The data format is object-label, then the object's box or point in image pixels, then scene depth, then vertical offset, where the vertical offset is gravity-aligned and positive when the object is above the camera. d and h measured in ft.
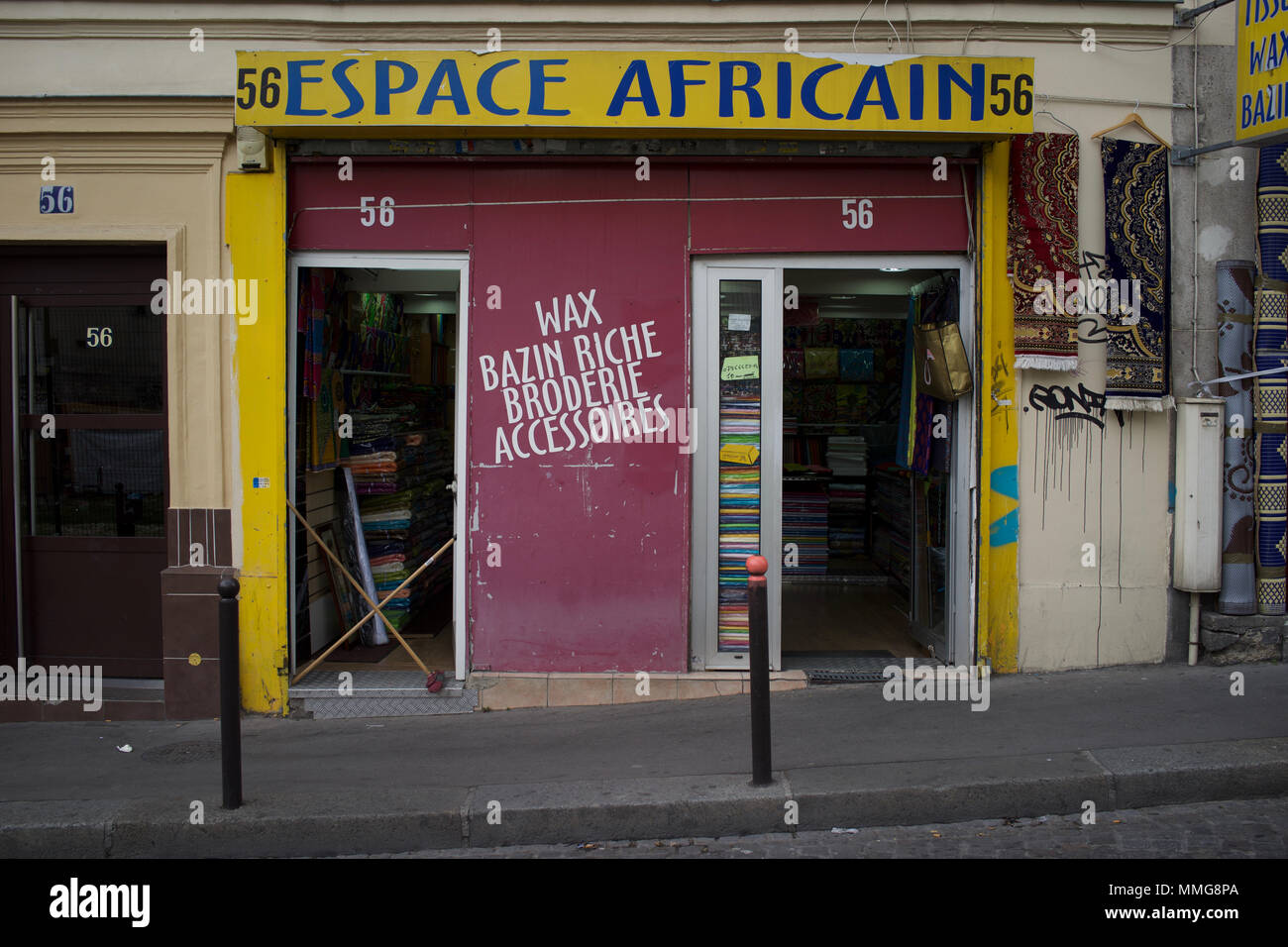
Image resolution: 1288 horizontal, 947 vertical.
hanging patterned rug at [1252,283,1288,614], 22.26 -0.11
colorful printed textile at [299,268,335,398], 23.08 +2.95
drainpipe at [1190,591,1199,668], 22.44 -4.01
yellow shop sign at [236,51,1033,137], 20.36 +7.20
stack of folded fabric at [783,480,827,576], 33.30 -2.54
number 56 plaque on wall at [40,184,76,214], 21.81 +5.45
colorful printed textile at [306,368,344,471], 24.16 +0.74
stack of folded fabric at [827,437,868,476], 34.40 -0.29
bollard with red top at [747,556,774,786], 16.05 -3.48
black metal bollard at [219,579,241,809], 15.76 -3.72
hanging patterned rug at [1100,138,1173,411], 21.94 +3.72
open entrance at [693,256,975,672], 22.16 -0.93
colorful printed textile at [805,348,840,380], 34.24 +2.86
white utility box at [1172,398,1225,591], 21.98 -1.05
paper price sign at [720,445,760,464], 22.30 -0.11
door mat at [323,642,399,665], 24.41 -4.97
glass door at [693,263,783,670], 22.09 +0.04
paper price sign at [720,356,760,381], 22.25 +1.76
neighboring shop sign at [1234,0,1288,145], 20.07 +7.57
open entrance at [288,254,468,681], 23.25 -0.08
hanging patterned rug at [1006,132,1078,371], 21.70 +4.45
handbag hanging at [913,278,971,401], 21.99 +1.97
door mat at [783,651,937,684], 22.62 -4.98
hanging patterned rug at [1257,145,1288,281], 22.16 +5.04
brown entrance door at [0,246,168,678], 22.59 -0.36
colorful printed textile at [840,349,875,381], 34.19 +2.81
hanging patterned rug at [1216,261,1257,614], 22.29 +0.13
